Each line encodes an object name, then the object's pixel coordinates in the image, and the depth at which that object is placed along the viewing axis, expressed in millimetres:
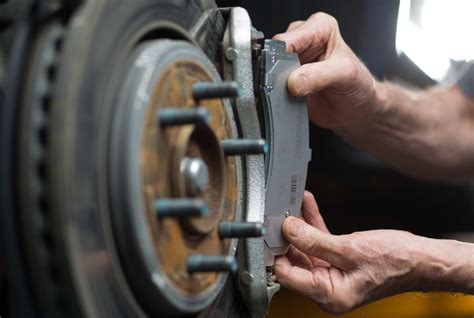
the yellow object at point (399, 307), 1531
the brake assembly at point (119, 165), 795
